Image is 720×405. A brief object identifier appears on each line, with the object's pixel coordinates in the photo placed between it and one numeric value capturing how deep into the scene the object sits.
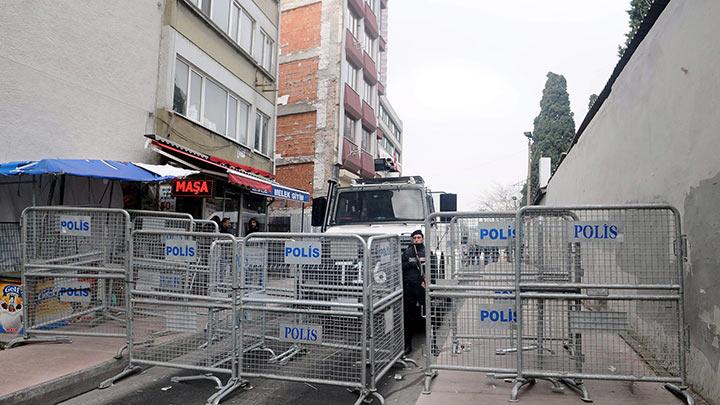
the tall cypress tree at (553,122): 36.19
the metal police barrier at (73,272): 6.23
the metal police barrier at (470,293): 4.84
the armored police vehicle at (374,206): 8.58
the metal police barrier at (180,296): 5.34
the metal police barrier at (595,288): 4.40
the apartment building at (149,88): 7.60
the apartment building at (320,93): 22.94
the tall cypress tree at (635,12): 18.67
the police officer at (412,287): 6.76
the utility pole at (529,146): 33.28
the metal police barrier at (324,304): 4.74
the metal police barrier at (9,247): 6.87
